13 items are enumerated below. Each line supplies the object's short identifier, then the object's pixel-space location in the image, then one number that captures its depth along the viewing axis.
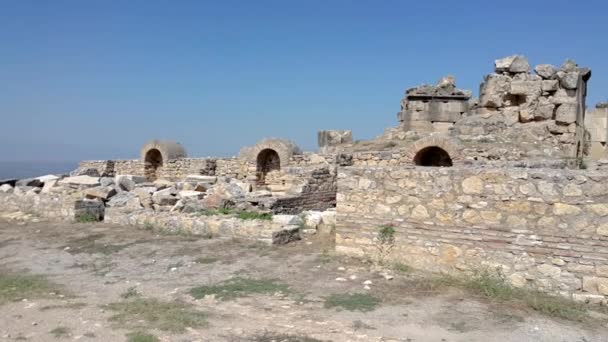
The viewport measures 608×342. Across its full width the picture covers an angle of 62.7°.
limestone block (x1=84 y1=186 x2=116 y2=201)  12.91
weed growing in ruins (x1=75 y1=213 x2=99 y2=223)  12.06
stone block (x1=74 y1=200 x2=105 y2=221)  12.17
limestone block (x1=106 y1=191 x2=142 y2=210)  12.09
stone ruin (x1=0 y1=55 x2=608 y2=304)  5.65
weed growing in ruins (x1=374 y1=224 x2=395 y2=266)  6.88
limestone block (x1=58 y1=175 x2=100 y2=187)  14.80
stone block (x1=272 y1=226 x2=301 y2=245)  8.77
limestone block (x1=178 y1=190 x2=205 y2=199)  12.24
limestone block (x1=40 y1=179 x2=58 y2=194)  14.72
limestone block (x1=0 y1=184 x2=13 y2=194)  15.07
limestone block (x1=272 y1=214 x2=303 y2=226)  9.30
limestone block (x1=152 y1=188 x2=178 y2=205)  12.12
